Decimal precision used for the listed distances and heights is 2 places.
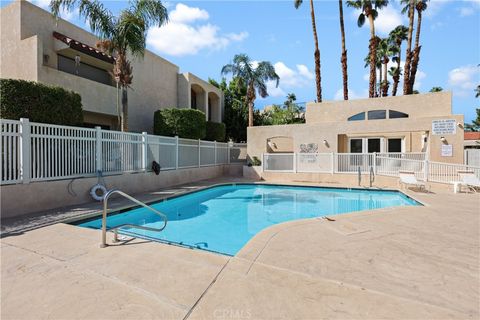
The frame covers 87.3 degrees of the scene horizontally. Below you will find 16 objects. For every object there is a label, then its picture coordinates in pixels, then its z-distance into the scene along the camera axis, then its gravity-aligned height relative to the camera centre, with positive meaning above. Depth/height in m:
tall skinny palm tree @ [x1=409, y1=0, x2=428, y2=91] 21.14 +9.75
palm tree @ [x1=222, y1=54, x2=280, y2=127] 23.91 +8.19
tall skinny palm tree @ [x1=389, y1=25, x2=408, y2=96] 30.73 +15.11
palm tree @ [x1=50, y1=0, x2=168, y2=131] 10.78 +5.85
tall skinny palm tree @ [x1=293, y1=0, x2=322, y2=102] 22.55 +8.20
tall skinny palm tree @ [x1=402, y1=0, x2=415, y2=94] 20.87 +8.37
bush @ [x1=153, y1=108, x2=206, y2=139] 15.90 +2.31
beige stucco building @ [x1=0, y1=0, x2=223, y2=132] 11.55 +5.32
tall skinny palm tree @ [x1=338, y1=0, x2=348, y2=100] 22.80 +8.76
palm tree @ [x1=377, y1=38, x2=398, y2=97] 31.88 +13.90
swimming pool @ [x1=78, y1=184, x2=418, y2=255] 6.19 -1.87
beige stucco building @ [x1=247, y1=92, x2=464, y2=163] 14.27 +1.86
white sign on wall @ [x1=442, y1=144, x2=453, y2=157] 14.09 +0.46
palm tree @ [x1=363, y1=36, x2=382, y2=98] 34.39 +13.80
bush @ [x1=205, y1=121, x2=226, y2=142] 21.95 +2.41
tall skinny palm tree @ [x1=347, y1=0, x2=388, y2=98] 21.83 +13.35
